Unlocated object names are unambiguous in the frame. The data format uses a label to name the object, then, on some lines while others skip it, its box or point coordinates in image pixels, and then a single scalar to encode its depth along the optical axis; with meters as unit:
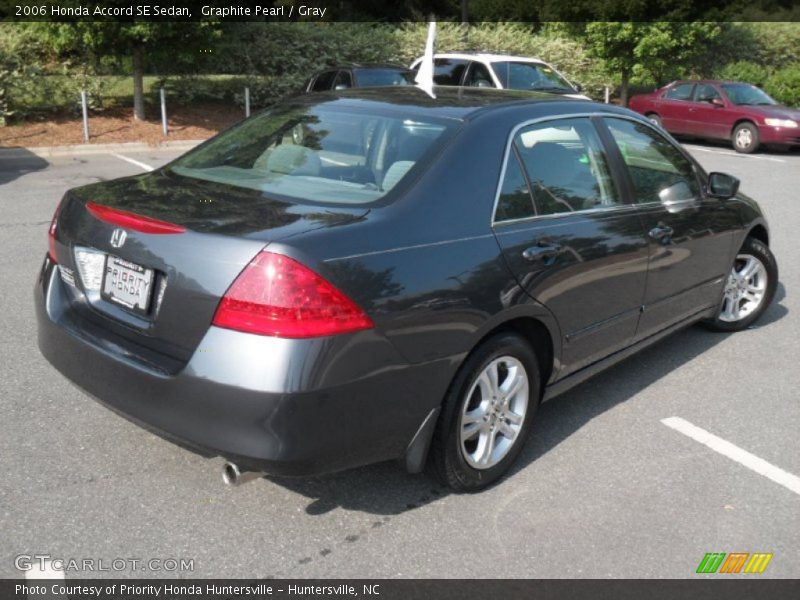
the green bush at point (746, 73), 26.50
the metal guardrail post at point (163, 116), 16.67
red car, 17.48
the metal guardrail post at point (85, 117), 15.62
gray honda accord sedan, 2.89
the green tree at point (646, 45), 24.16
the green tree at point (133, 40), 15.71
